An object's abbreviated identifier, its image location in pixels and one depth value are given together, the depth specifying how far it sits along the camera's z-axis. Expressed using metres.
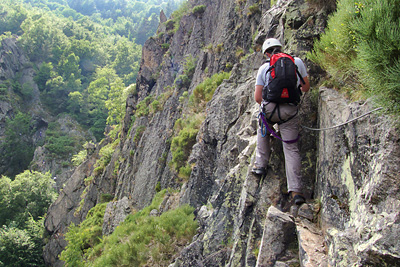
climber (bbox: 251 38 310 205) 4.03
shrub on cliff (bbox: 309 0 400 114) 2.87
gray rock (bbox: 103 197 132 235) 14.16
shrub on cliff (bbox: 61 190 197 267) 7.66
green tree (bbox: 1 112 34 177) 48.44
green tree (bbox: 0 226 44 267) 25.98
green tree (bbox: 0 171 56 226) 33.41
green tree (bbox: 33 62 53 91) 64.81
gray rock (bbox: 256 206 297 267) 3.57
